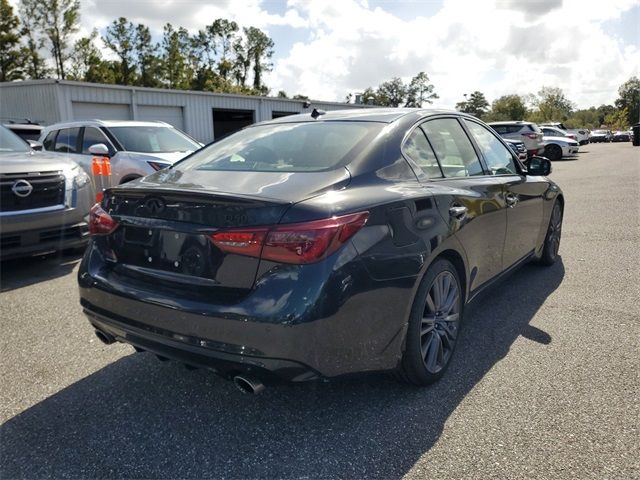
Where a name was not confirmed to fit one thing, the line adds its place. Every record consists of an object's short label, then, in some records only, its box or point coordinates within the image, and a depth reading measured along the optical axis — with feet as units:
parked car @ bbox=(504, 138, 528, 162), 55.83
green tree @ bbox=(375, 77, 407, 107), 334.93
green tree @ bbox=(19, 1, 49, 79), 136.15
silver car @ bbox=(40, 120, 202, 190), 25.08
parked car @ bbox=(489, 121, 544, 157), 67.41
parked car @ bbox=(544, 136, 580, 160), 78.07
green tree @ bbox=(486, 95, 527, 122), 298.56
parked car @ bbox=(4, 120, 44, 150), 34.76
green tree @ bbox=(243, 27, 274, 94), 222.89
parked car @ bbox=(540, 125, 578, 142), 91.35
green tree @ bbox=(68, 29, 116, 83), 148.66
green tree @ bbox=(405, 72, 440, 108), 344.90
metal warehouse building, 61.26
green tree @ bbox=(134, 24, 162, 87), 174.91
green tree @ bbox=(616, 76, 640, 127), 307.78
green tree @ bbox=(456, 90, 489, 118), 367.13
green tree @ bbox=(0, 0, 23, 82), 130.41
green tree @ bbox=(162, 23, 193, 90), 181.16
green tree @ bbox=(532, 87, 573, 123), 247.05
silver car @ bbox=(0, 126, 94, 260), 15.98
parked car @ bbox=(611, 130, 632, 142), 176.96
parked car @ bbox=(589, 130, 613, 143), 176.96
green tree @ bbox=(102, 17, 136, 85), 168.86
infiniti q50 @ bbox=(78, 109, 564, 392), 7.04
